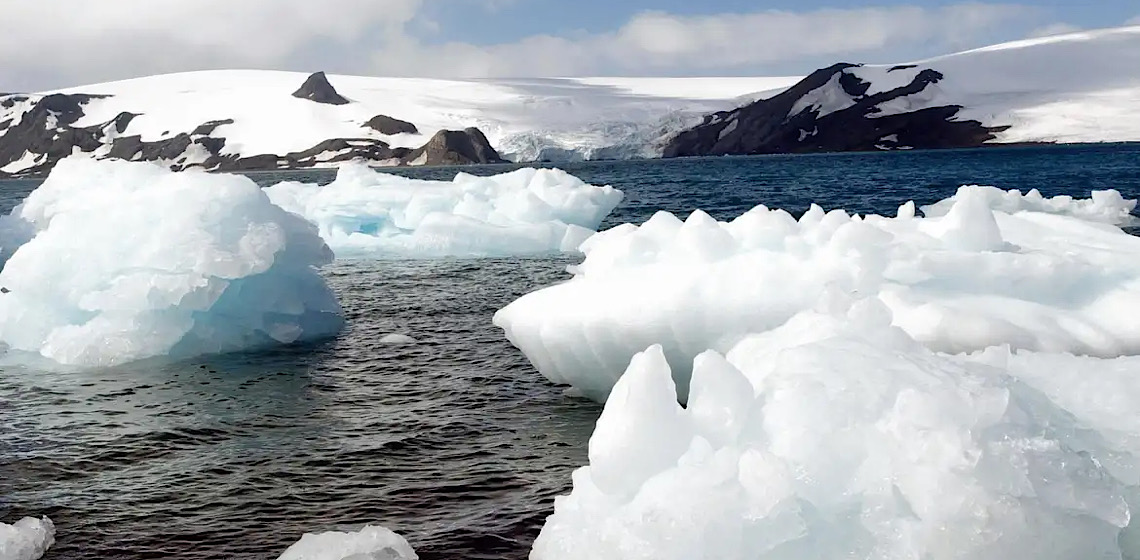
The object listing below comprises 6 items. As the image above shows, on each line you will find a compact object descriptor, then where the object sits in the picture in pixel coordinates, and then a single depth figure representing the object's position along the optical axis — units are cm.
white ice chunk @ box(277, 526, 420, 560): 545
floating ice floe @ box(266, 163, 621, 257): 2252
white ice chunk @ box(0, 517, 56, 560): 583
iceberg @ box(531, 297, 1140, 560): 405
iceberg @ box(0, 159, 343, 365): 1155
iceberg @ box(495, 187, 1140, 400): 693
